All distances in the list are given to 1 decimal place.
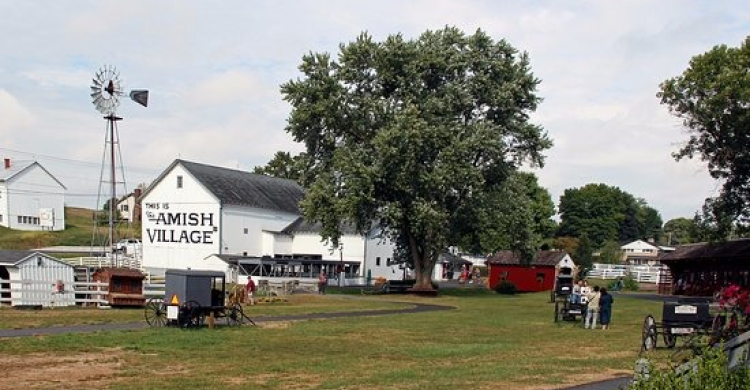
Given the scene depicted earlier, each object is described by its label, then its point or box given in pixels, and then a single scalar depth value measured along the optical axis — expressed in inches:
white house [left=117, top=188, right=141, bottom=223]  4382.4
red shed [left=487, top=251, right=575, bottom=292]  2906.0
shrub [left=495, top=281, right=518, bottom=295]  2645.2
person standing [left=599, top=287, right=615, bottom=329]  1213.7
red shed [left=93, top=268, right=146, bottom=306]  1571.1
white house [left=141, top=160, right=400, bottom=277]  2960.1
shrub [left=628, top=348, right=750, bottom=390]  285.0
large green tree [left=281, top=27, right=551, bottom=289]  2055.9
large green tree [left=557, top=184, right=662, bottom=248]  6594.5
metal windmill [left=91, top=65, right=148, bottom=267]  2084.2
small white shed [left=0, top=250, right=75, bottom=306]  1499.8
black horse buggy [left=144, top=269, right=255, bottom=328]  1075.3
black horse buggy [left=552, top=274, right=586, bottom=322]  1282.0
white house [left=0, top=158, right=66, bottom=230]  3907.5
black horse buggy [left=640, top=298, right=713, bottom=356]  906.1
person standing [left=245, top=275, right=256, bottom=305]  1731.1
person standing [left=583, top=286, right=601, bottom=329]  1190.0
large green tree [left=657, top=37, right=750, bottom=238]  1820.9
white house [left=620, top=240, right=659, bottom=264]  5969.5
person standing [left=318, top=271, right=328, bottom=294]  2413.9
